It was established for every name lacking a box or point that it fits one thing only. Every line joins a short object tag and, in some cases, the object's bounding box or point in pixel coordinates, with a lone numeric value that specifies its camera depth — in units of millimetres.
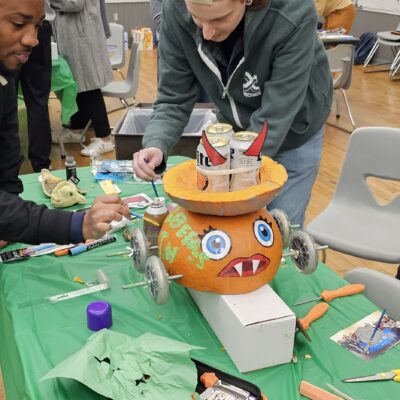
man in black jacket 1062
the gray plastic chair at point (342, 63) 3920
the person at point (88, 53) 3238
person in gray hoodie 1235
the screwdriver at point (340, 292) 1092
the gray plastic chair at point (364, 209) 1794
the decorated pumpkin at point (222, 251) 944
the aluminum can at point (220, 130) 1028
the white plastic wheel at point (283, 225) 1102
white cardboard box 881
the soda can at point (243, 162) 968
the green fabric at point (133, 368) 801
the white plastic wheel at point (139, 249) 1015
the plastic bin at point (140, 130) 2400
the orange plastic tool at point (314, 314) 1015
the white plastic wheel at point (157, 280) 924
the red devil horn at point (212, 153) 946
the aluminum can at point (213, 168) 962
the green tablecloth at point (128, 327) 878
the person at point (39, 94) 2777
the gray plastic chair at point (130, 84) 3965
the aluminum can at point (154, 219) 1187
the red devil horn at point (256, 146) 952
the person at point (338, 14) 4645
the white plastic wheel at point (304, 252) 1036
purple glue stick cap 982
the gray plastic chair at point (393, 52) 5750
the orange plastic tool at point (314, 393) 833
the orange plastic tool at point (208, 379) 857
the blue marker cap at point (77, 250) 1267
